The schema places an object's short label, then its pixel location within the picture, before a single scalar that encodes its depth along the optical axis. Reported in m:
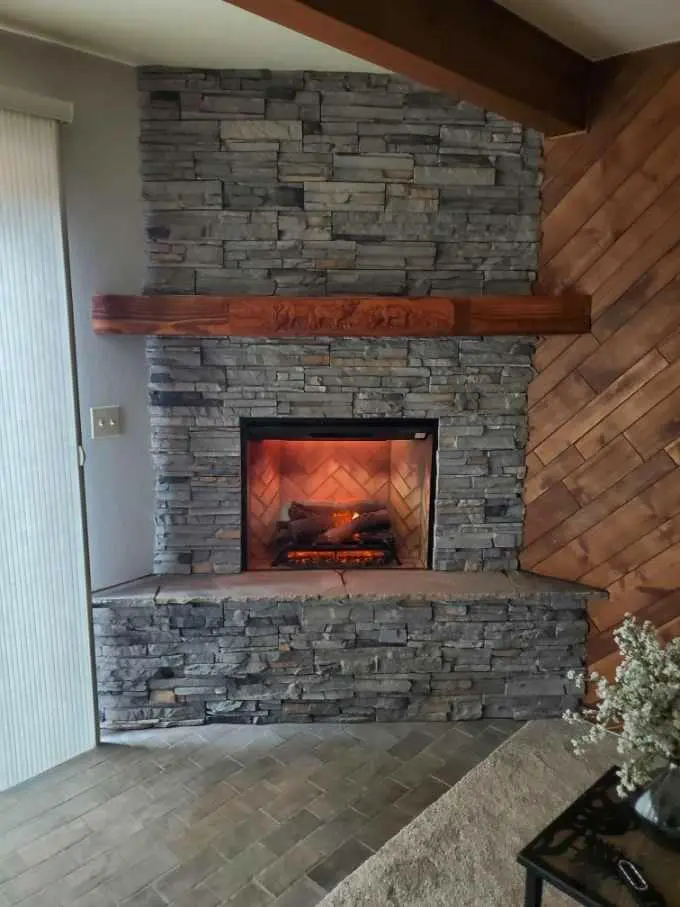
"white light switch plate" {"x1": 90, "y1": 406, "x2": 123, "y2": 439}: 2.58
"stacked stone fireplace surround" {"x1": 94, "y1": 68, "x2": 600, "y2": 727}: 2.56
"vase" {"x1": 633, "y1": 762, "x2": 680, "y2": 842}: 1.59
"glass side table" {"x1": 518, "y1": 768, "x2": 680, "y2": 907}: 1.45
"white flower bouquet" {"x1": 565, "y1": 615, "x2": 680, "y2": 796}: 1.53
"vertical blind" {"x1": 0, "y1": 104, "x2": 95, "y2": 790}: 2.22
